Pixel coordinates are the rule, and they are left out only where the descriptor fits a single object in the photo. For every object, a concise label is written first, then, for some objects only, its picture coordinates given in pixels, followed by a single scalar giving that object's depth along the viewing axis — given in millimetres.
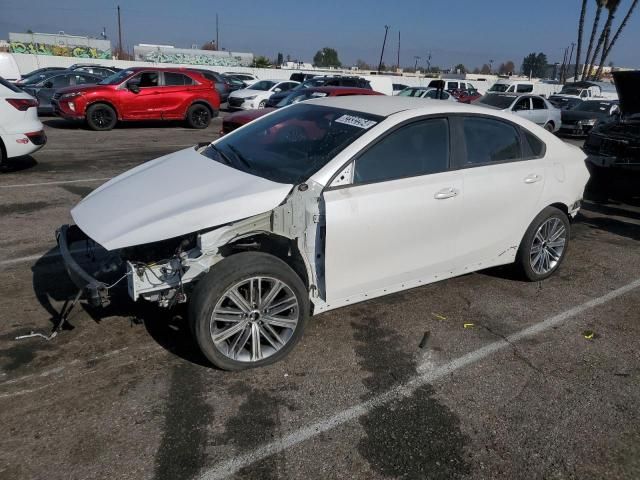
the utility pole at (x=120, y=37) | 73925
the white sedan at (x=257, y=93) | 20703
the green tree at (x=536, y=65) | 145338
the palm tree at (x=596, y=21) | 41738
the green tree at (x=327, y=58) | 132000
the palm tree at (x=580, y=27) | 39469
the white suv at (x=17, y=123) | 8055
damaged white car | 3234
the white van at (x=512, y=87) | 23844
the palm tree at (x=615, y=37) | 40728
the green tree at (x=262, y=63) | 61194
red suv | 14344
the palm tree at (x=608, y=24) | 41406
